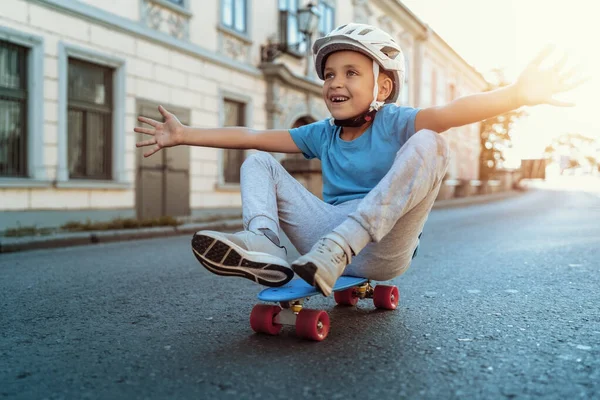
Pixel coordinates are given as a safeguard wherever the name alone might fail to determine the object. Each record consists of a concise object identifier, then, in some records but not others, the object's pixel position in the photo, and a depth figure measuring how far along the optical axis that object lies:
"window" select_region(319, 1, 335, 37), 16.84
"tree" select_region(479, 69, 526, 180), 32.52
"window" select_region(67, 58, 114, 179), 9.09
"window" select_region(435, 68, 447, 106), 29.31
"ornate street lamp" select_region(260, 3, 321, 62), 13.95
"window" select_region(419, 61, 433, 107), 26.42
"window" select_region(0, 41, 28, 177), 8.01
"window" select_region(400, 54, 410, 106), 24.68
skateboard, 2.32
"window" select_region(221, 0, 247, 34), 12.73
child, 2.22
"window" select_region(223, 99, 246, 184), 13.10
